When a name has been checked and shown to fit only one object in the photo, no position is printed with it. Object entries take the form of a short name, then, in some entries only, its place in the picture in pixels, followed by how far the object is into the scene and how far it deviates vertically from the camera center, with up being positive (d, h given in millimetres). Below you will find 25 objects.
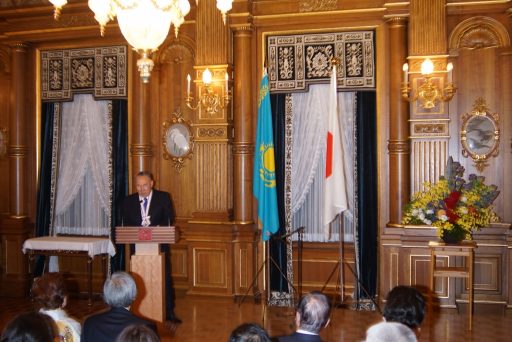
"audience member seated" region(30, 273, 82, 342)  3570 -769
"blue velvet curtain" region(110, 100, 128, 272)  8969 +201
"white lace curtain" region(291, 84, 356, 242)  8393 +170
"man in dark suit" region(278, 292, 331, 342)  3182 -768
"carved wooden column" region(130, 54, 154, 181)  8867 +703
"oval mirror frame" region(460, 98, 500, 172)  7883 +535
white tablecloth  8211 -958
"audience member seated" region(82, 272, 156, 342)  3414 -819
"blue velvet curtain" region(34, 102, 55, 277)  9240 -161
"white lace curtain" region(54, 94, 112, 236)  9148 +101
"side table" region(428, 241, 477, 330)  6711 -943
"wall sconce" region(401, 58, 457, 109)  7508 +1071
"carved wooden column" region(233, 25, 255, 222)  8414 +693
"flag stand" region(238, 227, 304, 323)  7618 -1294
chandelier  4609 +1234
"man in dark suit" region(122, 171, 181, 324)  6789 -396
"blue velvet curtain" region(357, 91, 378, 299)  8148 -370
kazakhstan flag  7824 +80
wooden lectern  6117 -894
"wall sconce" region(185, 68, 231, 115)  8273 +1053
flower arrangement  6773 -350
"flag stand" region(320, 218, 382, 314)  7547 -1372
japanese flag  7586 +88
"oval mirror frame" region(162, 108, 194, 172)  8859 +524
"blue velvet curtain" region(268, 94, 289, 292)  8430 -282
